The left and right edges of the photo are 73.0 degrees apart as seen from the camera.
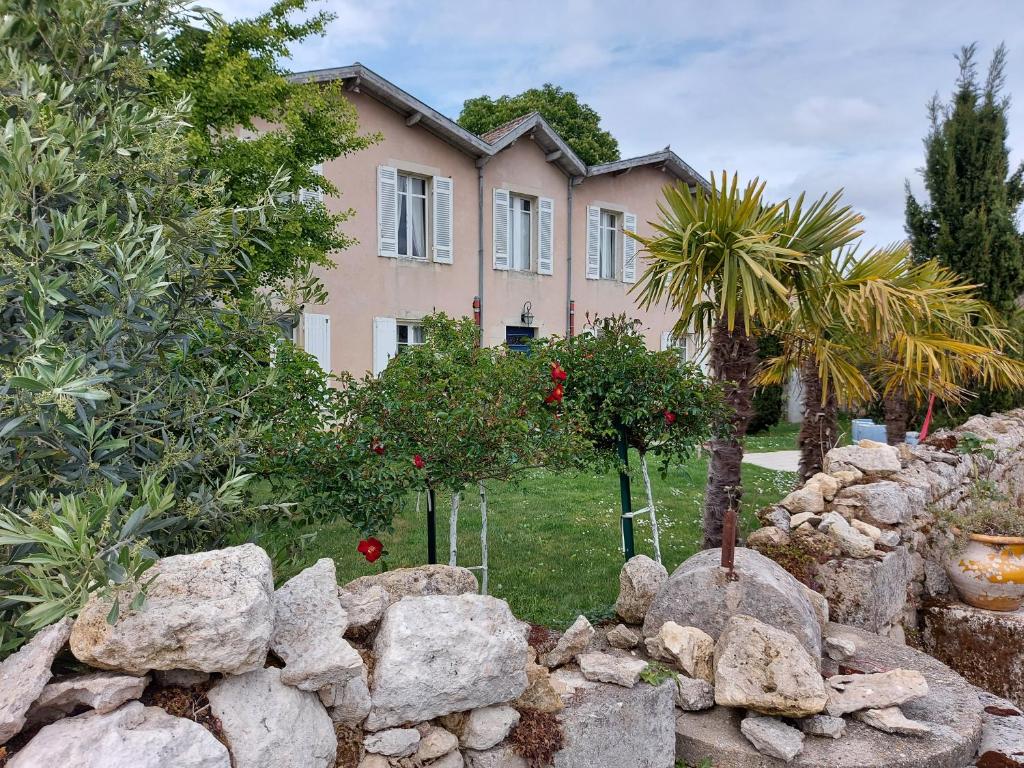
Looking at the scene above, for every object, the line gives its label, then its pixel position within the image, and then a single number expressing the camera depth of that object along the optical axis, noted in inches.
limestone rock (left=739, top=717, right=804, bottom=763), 112.7
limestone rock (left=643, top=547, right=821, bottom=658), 139.0
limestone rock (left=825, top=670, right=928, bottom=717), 123.6
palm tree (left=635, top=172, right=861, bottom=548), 217.5
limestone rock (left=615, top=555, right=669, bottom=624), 149.6
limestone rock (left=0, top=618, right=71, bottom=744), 69.4
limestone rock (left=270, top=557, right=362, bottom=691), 85.3
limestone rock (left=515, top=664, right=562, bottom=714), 107.6
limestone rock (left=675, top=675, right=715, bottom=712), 123.3
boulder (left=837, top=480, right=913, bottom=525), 200.7
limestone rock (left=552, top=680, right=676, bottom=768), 106.4
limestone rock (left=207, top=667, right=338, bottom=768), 79.1
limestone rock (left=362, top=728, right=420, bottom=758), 93.0
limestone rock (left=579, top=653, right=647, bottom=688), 113.4
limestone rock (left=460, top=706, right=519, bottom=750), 99.9
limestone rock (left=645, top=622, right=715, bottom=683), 128.1
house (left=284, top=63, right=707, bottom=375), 503.5
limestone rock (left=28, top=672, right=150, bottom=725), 73.8
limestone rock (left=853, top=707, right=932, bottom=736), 121.4
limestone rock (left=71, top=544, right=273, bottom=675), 74.9
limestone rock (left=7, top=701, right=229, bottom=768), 68.6
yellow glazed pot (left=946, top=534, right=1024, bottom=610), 208.1
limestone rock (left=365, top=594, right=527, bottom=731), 94.7
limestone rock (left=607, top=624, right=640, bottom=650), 137.1
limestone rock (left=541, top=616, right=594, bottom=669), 120.7
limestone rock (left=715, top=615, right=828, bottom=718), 116.0
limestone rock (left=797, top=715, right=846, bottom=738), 118.6
